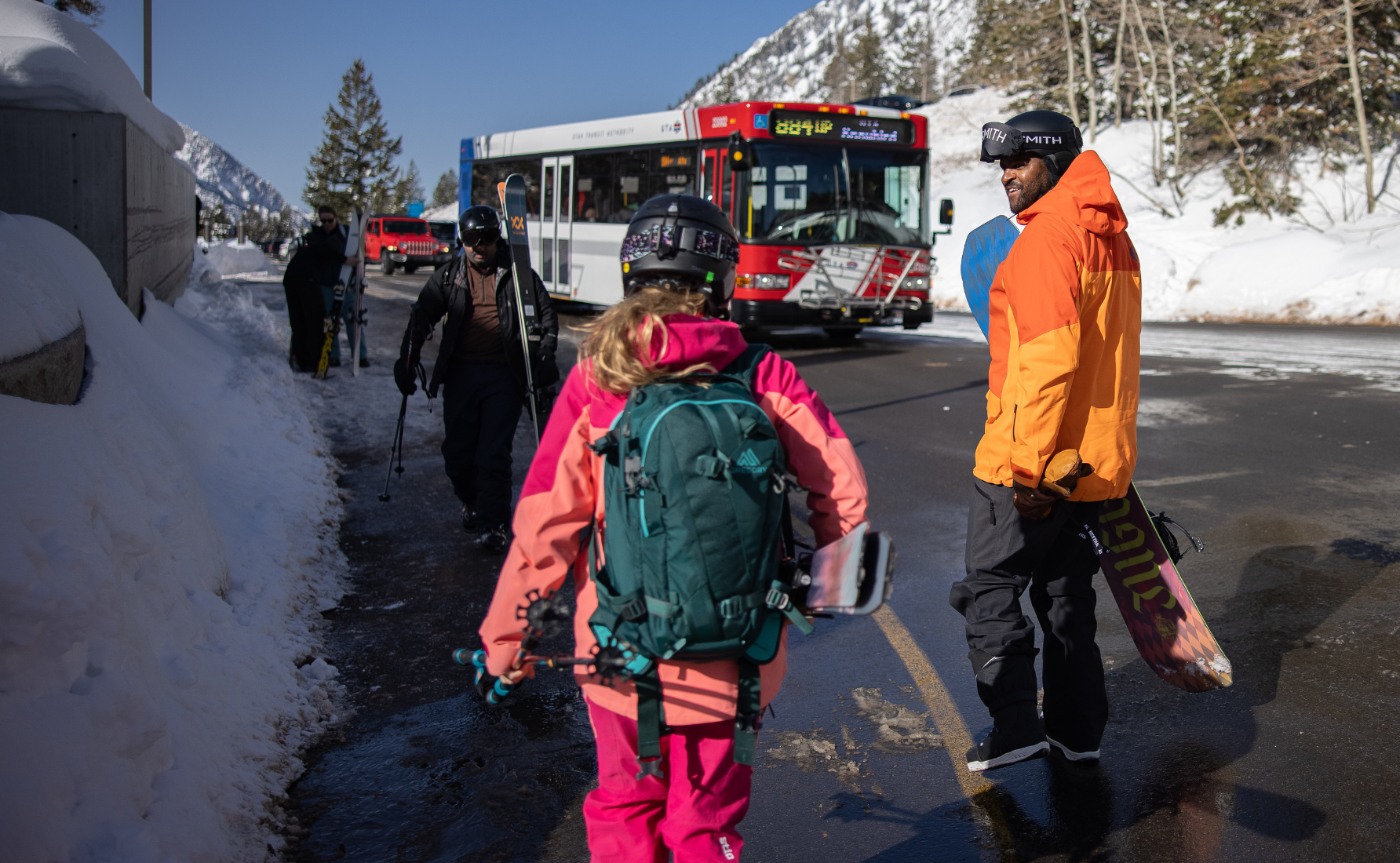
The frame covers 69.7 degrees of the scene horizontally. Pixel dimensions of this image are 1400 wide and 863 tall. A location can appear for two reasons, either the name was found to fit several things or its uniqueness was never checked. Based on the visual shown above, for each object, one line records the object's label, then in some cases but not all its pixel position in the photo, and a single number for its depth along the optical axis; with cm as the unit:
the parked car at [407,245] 3762
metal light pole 1833
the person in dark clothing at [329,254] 1109
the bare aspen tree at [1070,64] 4116
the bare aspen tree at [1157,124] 3388
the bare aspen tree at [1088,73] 4131
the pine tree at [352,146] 8712
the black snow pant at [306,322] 1094
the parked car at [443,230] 4075
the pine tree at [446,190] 15031
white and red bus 1421
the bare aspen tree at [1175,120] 3359
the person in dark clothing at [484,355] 568
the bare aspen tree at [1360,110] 2547
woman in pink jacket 209
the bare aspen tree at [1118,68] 3641
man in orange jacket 292
